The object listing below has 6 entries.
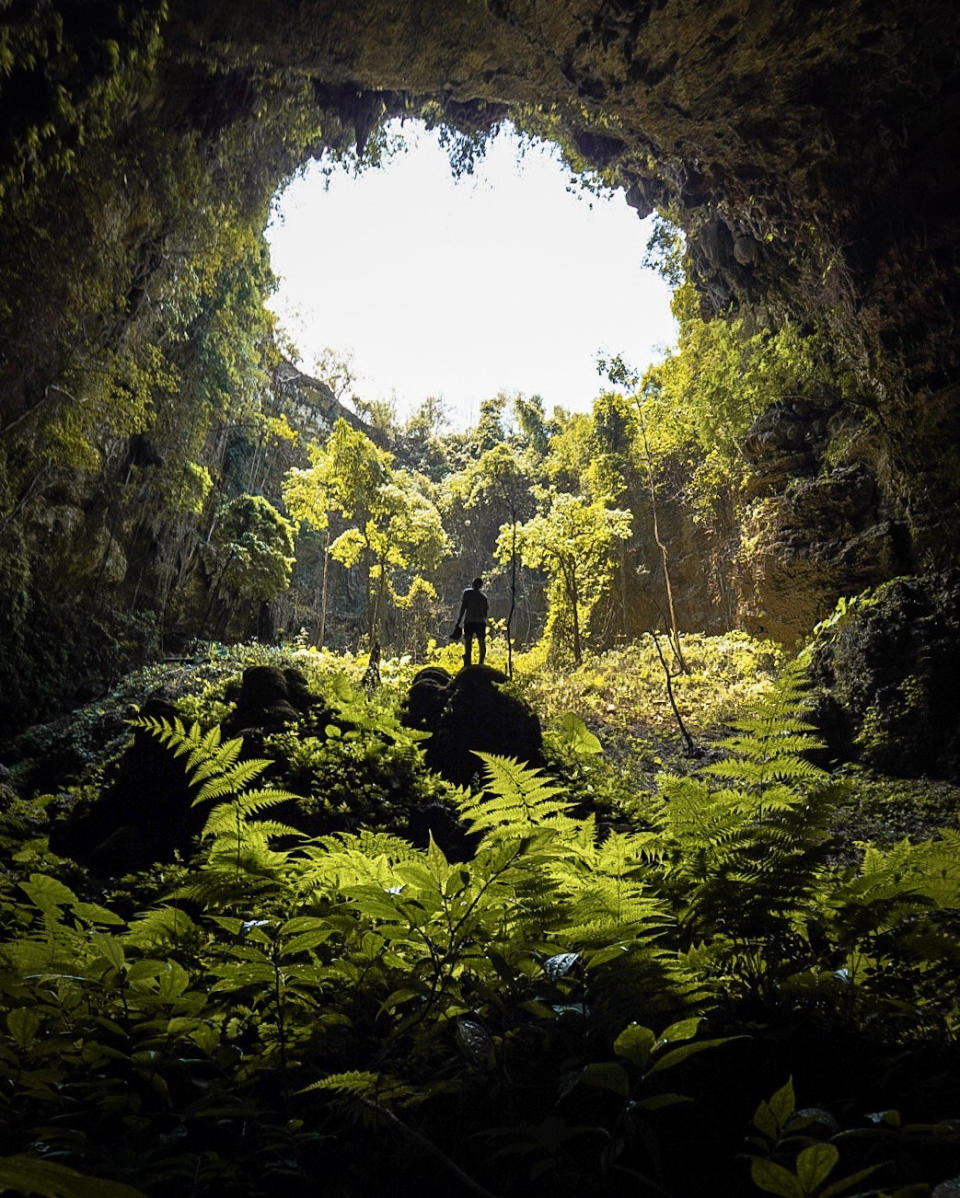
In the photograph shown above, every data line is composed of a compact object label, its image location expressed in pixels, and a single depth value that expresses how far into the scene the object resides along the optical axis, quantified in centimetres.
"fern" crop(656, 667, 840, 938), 161
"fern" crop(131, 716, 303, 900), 177
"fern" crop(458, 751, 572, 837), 207
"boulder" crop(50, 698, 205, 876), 430
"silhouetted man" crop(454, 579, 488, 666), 1055
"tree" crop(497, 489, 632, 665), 1739
